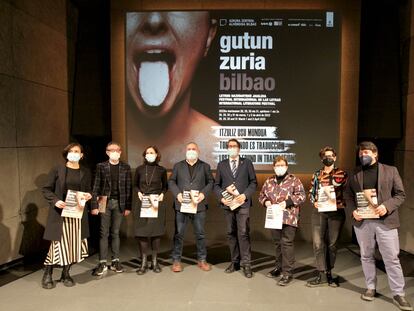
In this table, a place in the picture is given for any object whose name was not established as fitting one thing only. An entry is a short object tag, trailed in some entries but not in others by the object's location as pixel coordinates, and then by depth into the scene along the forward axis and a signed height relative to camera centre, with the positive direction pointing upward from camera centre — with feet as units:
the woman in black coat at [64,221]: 12.79 -2.77
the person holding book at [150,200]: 14.23 -2.22
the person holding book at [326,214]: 12.49 -2.46
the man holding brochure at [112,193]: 14.10 -1.92
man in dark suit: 14.02 -1.92
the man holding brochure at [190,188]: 14.52 -1.76
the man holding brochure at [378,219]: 11.23 -2.34
